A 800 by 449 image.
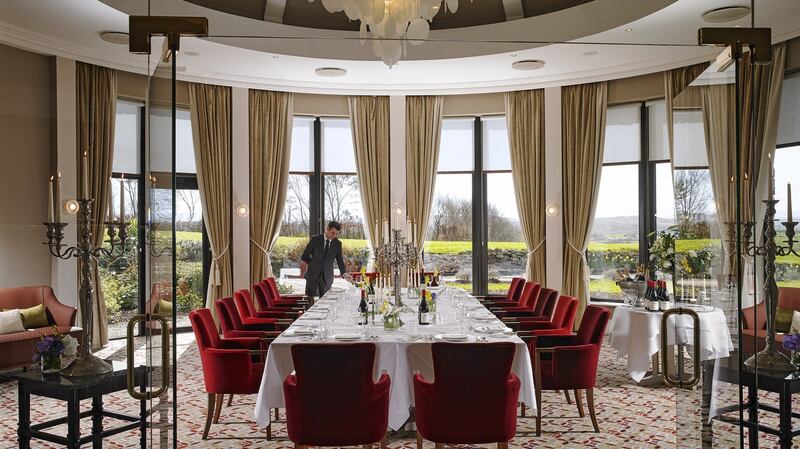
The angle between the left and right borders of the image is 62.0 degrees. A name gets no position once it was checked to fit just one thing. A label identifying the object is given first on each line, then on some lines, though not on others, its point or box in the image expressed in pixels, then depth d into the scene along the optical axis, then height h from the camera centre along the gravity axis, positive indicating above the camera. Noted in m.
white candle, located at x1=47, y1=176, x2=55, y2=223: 4.15 +0.18
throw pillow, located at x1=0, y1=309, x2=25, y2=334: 5.77 -0.77
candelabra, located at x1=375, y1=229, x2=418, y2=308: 6.21 -0.26
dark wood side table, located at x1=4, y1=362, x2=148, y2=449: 4.09 -1.02
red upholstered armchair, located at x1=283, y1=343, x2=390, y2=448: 3.71 -0.94
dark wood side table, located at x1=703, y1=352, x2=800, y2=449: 3.12 -0.77
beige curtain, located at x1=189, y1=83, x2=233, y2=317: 8.78 +0.64
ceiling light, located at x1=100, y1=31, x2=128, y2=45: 7.35 +2.19
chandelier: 4.16 +1.35
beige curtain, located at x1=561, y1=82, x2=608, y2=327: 9.71 +0.87
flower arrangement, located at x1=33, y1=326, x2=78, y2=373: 4.30 -0.76
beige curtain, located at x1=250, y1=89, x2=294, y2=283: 10.14 +0.92
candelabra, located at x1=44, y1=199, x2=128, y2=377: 4.14 -0.16
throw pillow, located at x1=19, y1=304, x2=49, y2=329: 5.96 -0.77
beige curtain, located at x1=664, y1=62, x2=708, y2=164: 8.72 +1.93
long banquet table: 4.43 -0.91
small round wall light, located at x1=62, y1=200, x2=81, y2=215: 5.26 +0.21
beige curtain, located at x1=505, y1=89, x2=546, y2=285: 10.11 +0.94
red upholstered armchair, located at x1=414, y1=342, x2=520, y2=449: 3.77 -0.95
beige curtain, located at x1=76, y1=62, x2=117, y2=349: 6.52 +1.37
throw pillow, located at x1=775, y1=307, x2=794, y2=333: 4.42 -0.66
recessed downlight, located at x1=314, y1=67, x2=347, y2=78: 9.21 +2.21
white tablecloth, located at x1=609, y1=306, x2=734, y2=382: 6.17 -1.05
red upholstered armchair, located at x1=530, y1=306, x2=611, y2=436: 4.86 -1.06
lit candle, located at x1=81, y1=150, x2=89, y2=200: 4.03 +0.31
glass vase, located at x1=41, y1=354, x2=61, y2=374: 4.32 -0.84
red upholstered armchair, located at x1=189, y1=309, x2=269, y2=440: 4.75 -1.00
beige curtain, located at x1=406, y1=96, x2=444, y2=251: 10.48 +1.30
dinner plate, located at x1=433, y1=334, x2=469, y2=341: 4.68 -0.77
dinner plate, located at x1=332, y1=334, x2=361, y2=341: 4.68 -0.76
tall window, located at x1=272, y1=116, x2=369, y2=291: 10.69 +0.73
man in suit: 9.41 -0.41
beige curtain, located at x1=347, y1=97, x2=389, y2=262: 10.48 +1.23
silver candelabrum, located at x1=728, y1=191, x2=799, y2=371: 3.09 -0.23
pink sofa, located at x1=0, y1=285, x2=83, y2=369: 5.35 -0.83
